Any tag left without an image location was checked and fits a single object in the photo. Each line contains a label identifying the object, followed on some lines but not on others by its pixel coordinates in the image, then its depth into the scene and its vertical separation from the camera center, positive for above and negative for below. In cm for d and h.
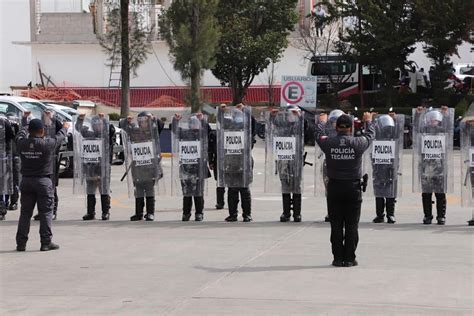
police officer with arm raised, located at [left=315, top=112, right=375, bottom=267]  1048 -52
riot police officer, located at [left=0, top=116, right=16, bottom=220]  1499 -17
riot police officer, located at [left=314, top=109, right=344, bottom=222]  1391 -13
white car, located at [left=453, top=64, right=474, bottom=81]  4392 +391
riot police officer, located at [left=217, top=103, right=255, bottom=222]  1462 -8
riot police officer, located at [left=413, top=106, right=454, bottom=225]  1418 -10
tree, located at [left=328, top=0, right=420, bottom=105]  3872 +496
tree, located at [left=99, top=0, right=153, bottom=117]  3447 +425
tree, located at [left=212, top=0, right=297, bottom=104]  4253 +524
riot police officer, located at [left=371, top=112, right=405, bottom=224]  1436 -19
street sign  3212 +204
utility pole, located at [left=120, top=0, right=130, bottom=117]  3375 +352
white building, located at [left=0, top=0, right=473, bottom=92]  4856 +527
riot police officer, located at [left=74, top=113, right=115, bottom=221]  1499 -15
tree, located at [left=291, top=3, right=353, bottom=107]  4347 +521
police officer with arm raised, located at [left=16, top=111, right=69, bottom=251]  1166 -45
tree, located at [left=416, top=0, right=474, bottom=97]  3725 +517
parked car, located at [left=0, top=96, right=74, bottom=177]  2220 +101
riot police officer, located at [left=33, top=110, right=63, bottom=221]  1454 +37
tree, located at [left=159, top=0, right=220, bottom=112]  3594 +449
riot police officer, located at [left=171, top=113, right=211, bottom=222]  1474 -12
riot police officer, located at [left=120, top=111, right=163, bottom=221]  1477 -17
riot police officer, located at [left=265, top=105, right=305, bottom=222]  1455 -3
